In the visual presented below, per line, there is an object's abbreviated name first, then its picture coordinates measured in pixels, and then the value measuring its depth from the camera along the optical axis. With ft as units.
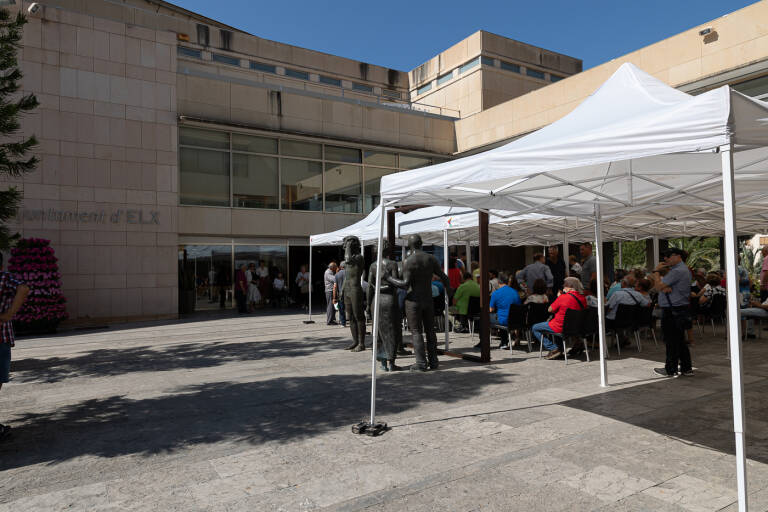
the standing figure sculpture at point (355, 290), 27.96
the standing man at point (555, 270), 36.82
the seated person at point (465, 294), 30.27
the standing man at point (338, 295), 37.27
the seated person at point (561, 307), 23.73
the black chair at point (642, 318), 25.99
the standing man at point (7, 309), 14.33
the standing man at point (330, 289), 41.06
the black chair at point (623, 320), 25.12
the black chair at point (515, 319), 25.94
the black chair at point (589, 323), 23.44
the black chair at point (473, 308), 30.30
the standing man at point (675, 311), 19.72
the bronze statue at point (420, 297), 21.99
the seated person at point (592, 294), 26.23
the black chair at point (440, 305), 31.68
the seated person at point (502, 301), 26.86
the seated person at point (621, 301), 25.38
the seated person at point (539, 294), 26.22
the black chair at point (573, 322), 23.29
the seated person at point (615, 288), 29.78
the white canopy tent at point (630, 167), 9.21
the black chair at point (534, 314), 26.25
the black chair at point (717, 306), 32.22
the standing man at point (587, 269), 33.71
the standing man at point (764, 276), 31.19
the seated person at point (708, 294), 32.17
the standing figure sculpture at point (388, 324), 22.20
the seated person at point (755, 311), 28.19
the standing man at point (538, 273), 33.42
